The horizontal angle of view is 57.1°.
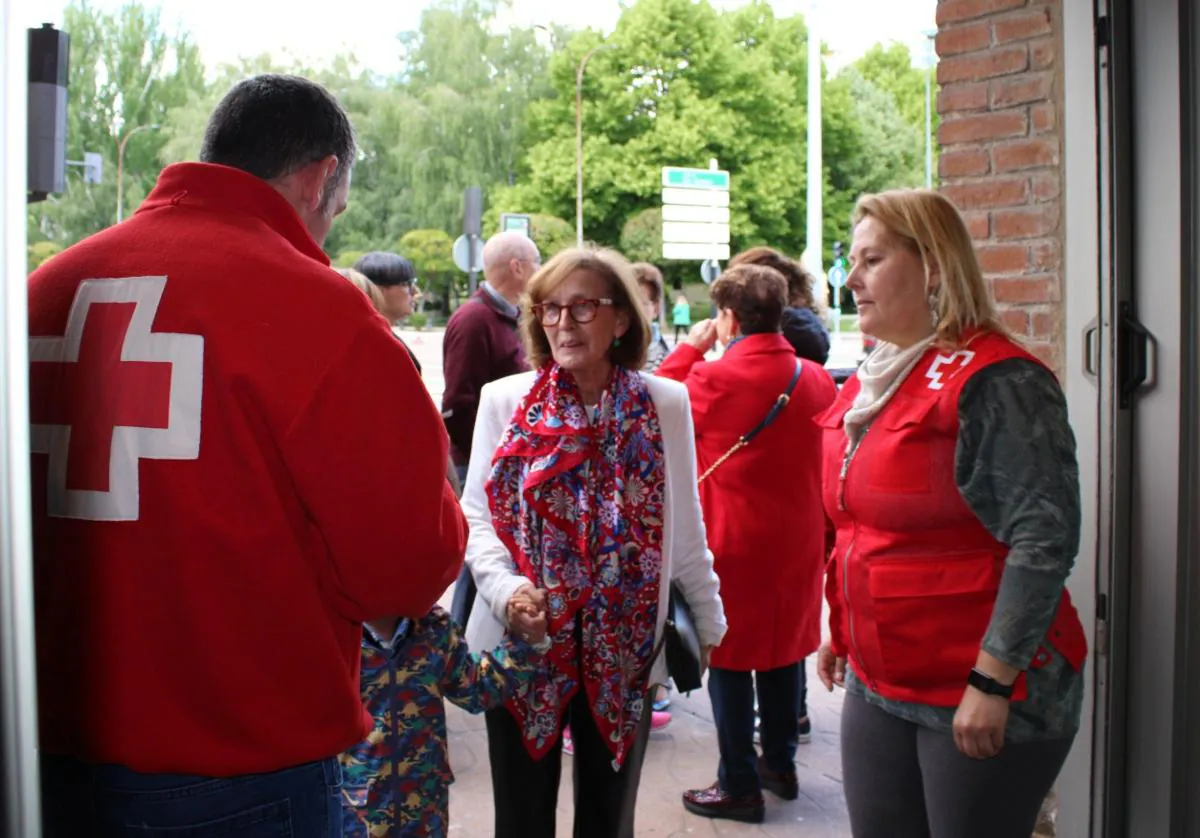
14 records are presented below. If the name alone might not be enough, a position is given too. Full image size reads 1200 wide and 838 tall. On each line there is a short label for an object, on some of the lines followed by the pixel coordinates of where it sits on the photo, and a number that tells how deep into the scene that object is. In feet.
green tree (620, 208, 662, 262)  124.16
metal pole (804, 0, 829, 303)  76.33
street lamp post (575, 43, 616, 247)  113.19
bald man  16.76
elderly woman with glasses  8.73
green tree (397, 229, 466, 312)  127.65
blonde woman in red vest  6.56
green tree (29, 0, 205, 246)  33.78
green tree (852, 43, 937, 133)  182.50
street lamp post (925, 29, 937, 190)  103.07
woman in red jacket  13.00
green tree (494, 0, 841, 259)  130.62
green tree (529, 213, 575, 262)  123.13
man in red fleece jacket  4.64
